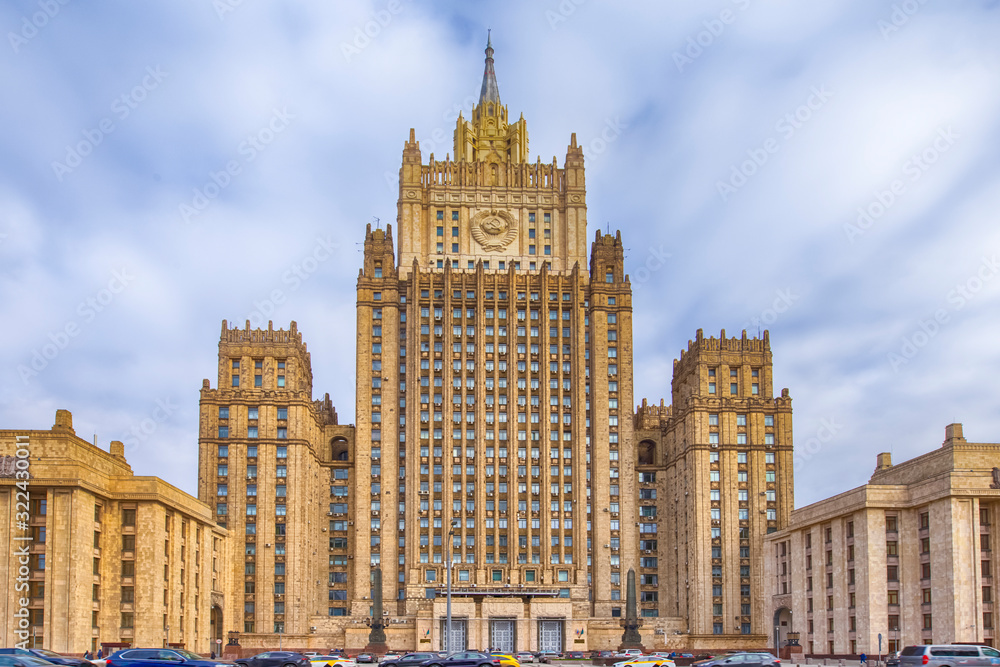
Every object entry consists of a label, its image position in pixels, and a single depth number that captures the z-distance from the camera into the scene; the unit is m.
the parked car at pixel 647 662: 79.90
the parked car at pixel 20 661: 50.94
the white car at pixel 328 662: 74.75
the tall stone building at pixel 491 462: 137.50
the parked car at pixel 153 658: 58.97
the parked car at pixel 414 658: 68.31
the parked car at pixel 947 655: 60.19
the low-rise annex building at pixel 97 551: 87.00
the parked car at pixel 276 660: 66.00
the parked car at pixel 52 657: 56.09
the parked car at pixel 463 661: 63.09
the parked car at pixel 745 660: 65.44
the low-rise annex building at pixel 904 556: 97.38
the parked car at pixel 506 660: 70.90
